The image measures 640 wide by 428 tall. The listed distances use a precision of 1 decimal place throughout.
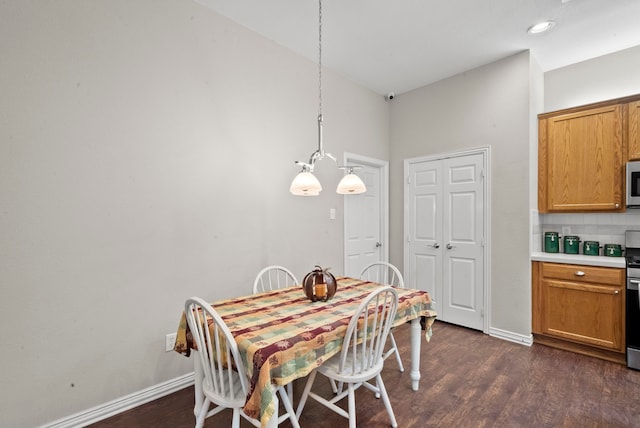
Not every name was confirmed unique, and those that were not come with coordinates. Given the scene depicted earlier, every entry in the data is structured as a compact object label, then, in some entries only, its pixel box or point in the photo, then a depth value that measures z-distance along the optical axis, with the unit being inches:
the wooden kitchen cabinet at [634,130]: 107.4
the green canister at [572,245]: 124.3
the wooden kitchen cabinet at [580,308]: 103.6
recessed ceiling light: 103.7
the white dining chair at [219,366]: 52.9
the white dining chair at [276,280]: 106.3
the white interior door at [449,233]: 135.3
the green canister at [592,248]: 120.9
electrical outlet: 88.2
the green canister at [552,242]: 127.8
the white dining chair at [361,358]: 62.1
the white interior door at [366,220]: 148.8
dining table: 49.7
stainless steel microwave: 106.7
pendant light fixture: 74.7
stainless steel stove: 98.1
